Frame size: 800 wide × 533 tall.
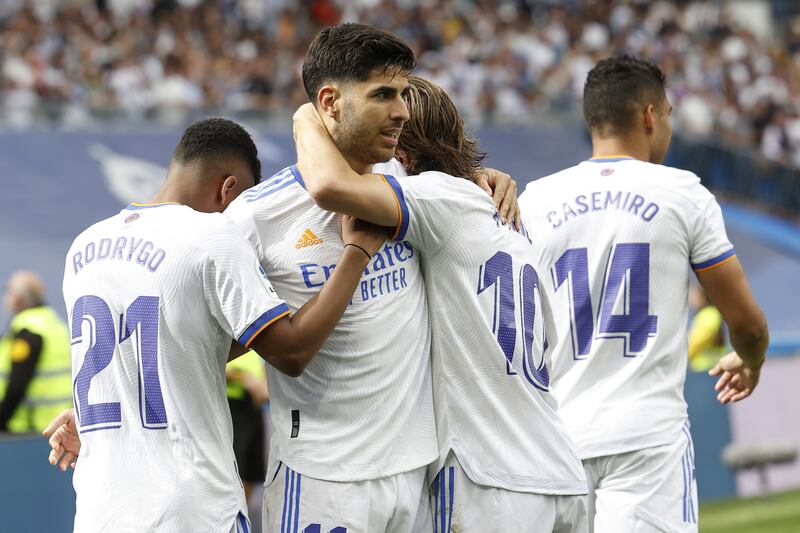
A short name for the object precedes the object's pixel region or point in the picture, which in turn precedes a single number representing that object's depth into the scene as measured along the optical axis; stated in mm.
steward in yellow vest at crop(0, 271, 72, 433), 15570
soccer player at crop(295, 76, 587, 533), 7066
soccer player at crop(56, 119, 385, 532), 6715
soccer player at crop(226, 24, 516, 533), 6812
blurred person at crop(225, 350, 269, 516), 15656
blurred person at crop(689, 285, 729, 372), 20328
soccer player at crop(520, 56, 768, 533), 8578
